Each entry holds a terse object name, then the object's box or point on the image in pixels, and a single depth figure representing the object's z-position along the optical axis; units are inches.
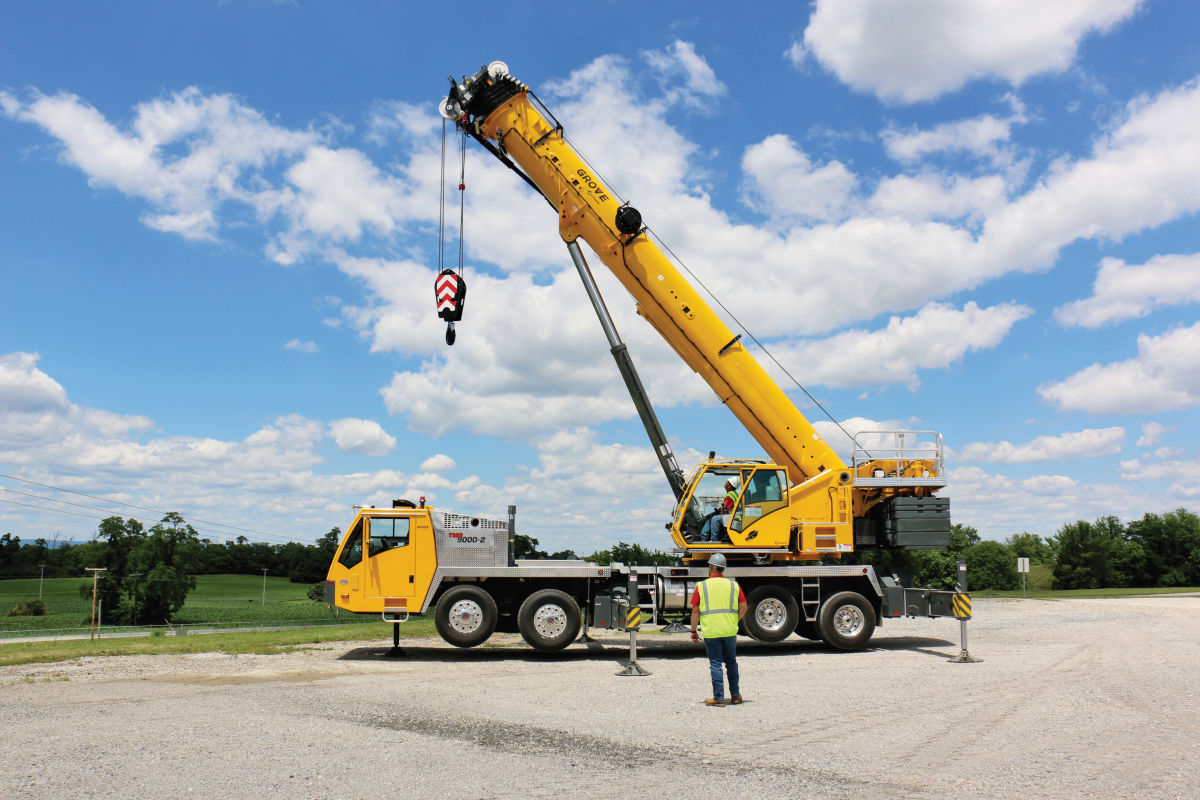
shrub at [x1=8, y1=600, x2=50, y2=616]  2581.2
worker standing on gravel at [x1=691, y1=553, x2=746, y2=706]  348.5
